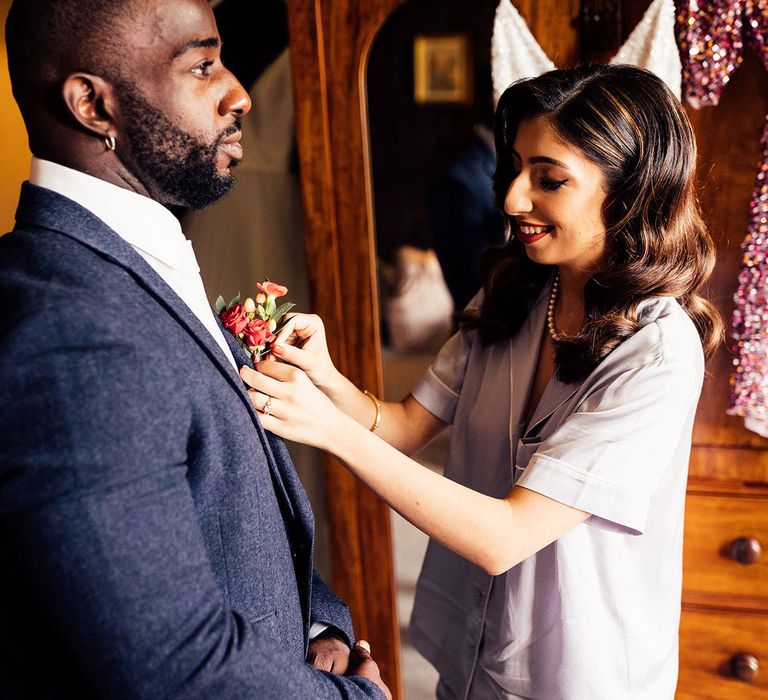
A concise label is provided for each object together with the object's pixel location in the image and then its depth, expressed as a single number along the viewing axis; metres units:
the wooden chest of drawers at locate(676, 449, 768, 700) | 1.69
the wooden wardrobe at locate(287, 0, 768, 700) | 1.58
